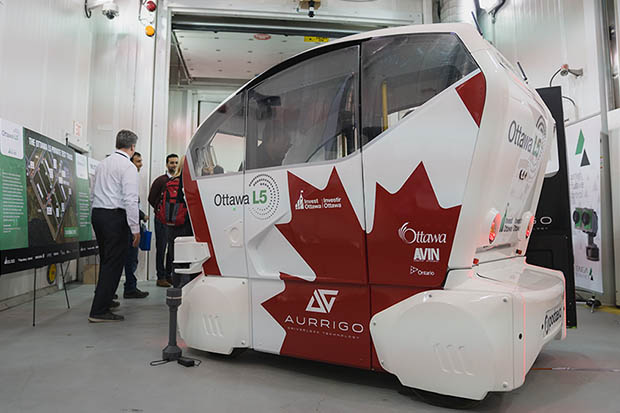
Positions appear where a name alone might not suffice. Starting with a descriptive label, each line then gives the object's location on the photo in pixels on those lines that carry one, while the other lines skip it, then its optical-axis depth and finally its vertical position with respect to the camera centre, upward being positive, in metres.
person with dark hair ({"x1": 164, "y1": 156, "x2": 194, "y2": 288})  5.19 +0.14
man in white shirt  3.62 +0.08
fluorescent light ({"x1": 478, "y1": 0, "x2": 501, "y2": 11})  6.60 +3.45
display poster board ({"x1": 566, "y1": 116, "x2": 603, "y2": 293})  4.52 +0.33
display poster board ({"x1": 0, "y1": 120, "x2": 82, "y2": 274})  3.52 +0.25
